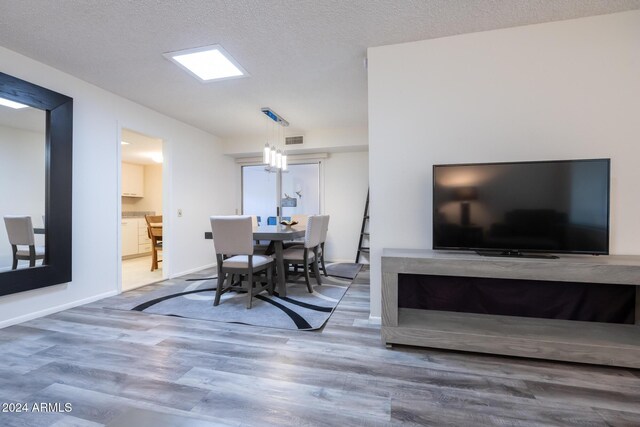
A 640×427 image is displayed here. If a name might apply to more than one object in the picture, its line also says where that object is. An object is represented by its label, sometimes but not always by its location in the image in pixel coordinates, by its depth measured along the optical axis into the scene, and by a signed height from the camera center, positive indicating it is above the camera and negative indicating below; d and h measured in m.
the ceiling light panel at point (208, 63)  2.46 +1.42
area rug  2.50 -0.98
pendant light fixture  3.65 +0.79
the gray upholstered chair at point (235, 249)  2.77 -0.39
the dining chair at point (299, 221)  4.24 -0.18
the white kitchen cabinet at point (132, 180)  6.49 +0.74
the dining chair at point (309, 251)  3.39 -0.53
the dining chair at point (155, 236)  4.63 -0.43
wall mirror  2.42 +0.23
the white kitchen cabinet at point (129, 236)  5.84 -0.56
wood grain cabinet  1.66 -0.79
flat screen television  1.83 +0.03
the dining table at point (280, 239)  3.02 -0.31
